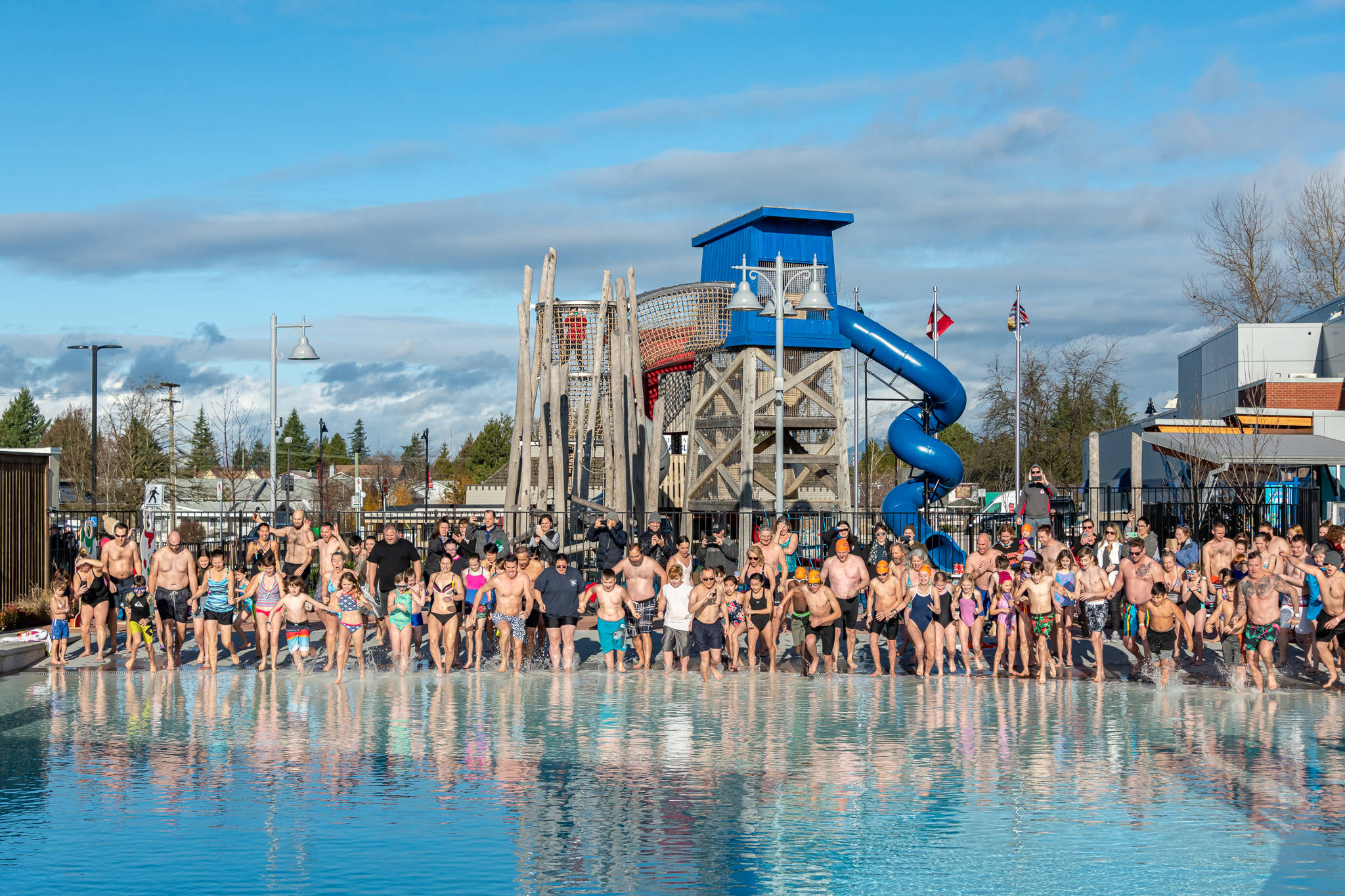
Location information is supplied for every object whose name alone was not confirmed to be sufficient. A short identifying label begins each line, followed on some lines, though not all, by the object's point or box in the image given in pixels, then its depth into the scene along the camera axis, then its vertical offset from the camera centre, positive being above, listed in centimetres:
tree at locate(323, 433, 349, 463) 13371 +368
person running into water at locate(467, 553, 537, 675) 1667 -156
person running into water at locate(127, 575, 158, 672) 1703 -174
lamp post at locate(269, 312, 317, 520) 2425 +253
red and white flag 4128 +511
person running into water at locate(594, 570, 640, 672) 1666 -171
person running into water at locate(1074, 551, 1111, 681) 1591 -145
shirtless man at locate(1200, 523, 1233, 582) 1716 -103
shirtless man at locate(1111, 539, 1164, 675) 1605 -133
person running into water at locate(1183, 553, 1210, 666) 1627 -160
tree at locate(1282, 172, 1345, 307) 4784 +823
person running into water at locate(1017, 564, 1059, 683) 1595 -160
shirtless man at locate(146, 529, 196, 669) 1678 -136
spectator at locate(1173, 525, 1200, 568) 1750 -97
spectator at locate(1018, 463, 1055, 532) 2095 -33
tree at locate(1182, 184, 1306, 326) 4881 +712
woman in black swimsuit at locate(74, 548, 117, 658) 1702 -148
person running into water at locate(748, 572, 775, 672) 1655 -170
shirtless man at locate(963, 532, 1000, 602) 1662 -112
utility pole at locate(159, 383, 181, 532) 4953 +179
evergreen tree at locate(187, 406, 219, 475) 6562 +190
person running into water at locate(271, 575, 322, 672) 1647 -174
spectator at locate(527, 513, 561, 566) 1839 -92
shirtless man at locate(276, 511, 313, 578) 1866 -92
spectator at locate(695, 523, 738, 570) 1850 -102
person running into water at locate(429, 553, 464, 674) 1658 -167
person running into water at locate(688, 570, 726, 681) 1620 -173
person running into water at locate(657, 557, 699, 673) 1645 -169
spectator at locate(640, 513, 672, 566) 1886 -93
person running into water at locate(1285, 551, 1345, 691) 1519 -158
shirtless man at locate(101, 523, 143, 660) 1733 -109
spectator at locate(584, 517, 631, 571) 1881 -89
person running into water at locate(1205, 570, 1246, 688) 1557 -180
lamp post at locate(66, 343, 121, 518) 3710 +160
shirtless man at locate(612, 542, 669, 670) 1689 -147
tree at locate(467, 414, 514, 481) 9938 +275
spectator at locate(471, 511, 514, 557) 1930 -82
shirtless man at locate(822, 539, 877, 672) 1680 -131
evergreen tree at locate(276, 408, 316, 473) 12875 +387
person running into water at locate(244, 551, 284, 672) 1664 -150
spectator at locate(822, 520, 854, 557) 1775 -85
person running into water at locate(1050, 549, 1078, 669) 1603 -134
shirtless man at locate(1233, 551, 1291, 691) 1523 -155
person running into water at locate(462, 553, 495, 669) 1684 -164
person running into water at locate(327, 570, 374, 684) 1609 -156
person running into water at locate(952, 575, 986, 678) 1634 -168
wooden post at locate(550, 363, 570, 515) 2334 +81
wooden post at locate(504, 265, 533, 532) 2364 +136
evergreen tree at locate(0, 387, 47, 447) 10431 +528
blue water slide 2828 +137
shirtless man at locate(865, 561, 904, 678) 1620 -165
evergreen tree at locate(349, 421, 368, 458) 14475 +546
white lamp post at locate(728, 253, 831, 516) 1967 +275
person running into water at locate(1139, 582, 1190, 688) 1571 -177
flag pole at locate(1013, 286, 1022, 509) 4384 +411
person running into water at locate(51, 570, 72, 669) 1673 -176
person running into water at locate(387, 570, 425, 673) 1662 -173
